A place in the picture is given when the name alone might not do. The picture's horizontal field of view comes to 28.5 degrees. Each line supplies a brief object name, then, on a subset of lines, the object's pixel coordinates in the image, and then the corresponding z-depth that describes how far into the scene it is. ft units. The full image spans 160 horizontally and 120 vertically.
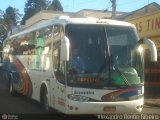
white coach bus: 26.96
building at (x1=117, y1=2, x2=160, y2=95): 45.82
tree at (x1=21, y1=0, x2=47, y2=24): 267.92
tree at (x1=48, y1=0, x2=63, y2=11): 272.04
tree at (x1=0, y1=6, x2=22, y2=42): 212.86
